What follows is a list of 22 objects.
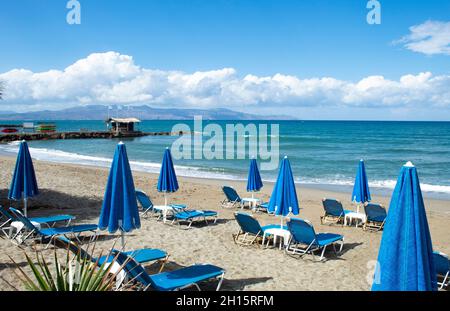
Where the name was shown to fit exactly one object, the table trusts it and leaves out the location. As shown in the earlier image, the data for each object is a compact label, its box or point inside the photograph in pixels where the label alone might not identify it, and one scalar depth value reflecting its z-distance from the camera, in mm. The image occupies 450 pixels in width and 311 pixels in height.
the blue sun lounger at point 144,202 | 11048
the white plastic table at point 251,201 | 12911
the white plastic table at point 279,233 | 8250
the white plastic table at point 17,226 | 8008
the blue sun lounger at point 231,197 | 13242
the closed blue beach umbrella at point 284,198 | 8203
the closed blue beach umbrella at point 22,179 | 8914
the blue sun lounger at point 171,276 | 5129
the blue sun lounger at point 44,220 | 8250
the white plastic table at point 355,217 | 10758
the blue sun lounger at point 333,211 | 11068
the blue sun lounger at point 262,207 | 12652
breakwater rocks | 55412
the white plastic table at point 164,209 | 10650
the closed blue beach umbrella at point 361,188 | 10828
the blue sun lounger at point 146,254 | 6348
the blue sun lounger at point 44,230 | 7648
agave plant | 3744
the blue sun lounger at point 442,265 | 6285
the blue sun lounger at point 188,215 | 10297
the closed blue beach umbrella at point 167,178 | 10531
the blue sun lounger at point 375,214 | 10469
